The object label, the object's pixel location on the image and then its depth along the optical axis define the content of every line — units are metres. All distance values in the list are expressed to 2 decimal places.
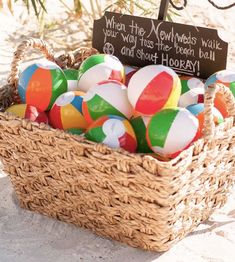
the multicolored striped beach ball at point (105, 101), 2.25
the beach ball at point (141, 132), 2.21
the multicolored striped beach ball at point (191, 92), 2.37
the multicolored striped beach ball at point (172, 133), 2.07
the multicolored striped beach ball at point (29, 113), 2.30
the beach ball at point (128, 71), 2.56
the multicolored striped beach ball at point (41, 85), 2.40
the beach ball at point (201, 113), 2.17
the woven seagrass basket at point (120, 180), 2.01
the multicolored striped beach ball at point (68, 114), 2.30
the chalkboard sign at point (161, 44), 2.42
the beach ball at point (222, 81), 2.30
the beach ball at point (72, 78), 2.54
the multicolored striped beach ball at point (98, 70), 2.42
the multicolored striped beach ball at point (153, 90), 2.20
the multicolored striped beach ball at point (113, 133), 2.11
